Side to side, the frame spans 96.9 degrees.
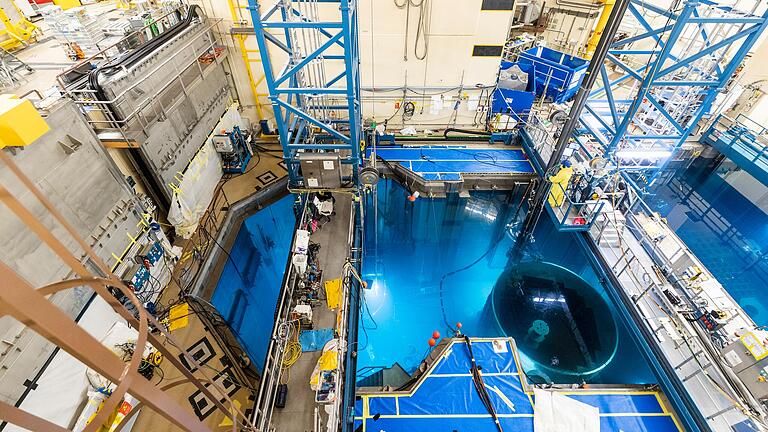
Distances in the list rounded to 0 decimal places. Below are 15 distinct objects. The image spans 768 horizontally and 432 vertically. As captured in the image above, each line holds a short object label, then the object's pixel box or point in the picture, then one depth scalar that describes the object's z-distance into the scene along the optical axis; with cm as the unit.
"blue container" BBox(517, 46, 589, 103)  1341
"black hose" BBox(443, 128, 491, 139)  1202
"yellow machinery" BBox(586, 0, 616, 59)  1605
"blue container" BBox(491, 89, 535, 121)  1209
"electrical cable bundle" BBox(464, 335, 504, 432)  575
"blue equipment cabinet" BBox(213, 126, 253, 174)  981
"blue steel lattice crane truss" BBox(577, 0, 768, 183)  716
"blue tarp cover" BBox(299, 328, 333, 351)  565
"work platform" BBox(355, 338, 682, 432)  575
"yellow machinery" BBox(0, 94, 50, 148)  447
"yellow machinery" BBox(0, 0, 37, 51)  1023
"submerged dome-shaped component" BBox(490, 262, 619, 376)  732
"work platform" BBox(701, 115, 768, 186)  1056
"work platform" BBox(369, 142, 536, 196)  1024
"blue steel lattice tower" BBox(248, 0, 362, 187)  641
